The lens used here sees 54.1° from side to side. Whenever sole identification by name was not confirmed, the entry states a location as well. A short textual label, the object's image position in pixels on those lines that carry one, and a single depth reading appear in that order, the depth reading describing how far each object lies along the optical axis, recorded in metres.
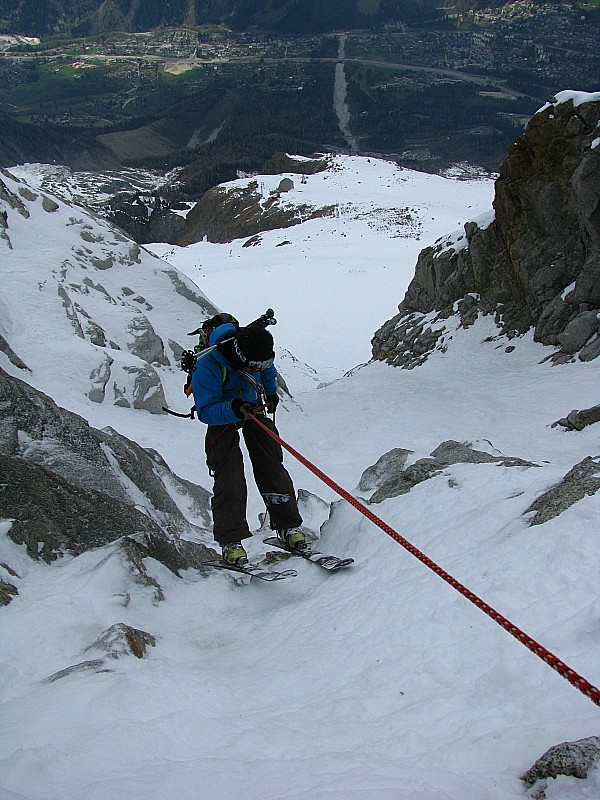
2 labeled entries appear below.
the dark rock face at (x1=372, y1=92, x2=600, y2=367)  13.22
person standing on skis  5.06
